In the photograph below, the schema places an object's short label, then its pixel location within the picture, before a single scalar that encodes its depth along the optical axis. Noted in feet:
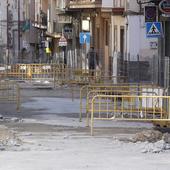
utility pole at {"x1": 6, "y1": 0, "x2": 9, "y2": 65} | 242.82
